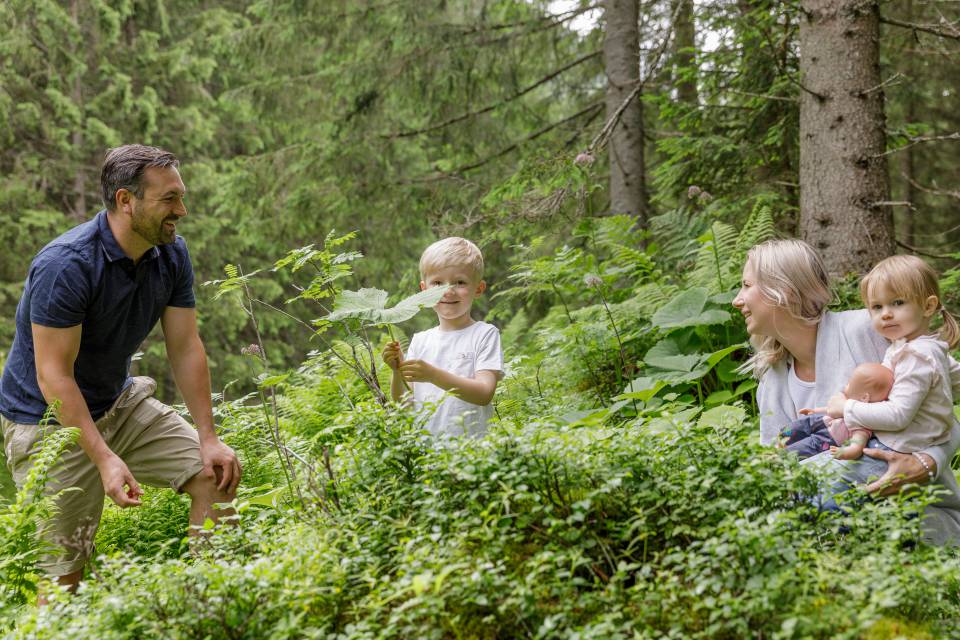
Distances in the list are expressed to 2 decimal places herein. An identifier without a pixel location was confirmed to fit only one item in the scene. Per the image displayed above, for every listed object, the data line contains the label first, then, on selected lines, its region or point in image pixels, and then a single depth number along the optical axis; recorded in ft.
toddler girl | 8.93
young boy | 11.50
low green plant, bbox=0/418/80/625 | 9.50
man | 10.98
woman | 9.91
